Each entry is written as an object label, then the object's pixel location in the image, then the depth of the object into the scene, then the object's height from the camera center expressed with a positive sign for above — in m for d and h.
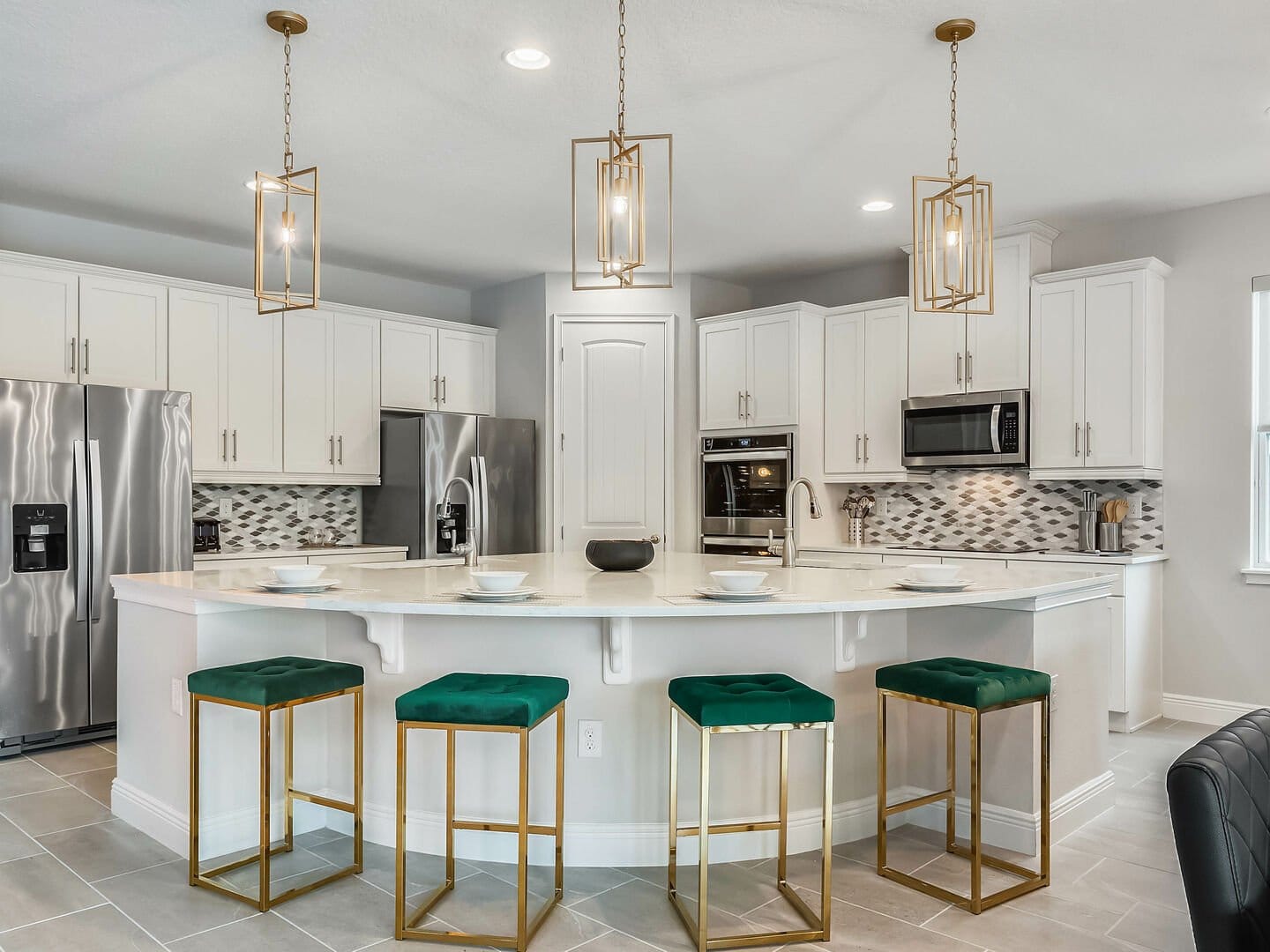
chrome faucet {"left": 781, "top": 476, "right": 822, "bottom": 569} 3.73 -0.32
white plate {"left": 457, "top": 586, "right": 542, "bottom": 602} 2.50 -0.33
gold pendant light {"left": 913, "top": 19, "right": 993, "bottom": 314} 2.73 +0.74
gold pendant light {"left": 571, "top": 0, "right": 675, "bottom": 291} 2.52 +0.73
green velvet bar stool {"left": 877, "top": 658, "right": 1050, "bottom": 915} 2.52 -0.63
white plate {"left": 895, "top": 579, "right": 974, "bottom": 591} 2.77 -0.34
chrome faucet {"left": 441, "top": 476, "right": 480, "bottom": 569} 3.53 -0.25
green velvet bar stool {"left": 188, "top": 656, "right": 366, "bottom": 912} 2.55 -0.63
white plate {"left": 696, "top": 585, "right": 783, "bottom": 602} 2.53 -0.33
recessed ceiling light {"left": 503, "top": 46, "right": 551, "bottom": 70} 3.05 +1.36
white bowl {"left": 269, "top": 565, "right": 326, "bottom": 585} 2.73 -0.30
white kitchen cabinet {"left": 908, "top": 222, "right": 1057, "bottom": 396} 4.93 +0.75
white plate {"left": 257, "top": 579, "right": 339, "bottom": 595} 2.68 -0.34
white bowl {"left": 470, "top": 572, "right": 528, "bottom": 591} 2.52 -0.29
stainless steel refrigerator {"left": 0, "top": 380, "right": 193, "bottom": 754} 4.11 -0.29
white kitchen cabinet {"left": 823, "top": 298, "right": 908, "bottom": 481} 5.45 +0.50
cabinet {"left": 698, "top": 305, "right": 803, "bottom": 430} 5.62 +0.64
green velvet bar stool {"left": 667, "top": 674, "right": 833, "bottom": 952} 2.31 -0.62
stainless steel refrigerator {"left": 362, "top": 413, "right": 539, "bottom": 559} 5.55 -0.08
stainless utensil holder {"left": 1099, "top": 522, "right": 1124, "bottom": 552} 4.70 -0.32
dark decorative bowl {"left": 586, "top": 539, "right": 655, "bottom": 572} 3.44 -0.30
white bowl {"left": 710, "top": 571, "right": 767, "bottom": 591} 2.55 -0.30
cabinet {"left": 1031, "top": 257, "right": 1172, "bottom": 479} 4.60 +0.51
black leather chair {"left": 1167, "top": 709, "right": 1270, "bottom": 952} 1.17 -0.48
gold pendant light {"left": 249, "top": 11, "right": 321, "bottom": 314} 2.71 +0.75
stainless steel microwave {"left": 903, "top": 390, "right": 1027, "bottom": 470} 4.93 +0.23
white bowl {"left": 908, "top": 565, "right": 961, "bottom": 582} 2.82 -0.30
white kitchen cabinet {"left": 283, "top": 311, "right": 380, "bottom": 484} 5.40 +0.46
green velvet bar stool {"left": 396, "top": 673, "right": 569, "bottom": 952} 2.30 -0.62
